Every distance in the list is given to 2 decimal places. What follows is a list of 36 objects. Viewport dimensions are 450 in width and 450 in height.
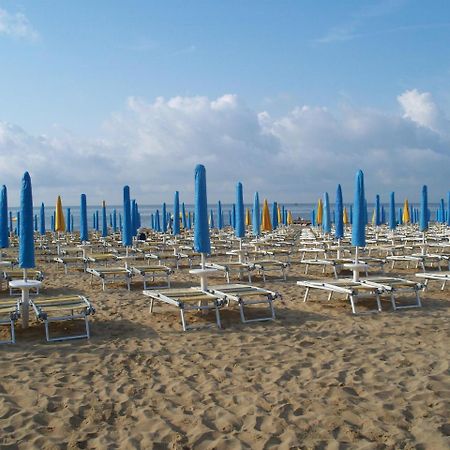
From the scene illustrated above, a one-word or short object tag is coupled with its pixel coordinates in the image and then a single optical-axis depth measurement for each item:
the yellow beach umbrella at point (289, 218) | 33.45
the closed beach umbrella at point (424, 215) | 12.37
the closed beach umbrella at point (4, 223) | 8.64
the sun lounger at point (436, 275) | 8.95
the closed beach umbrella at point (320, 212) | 19.98
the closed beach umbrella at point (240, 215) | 11.23
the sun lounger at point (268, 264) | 10.96
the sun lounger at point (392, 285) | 7.95
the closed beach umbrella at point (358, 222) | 8.59
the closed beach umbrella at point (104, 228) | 22.20
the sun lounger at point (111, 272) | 9.91
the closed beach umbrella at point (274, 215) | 21.08
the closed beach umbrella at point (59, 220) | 14.87
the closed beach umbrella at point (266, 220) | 13.98
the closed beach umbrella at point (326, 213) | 15.20
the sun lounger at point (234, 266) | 10.62
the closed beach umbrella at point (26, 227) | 6.62
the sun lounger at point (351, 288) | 7.73
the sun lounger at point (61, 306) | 6.16
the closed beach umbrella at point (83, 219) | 13.52
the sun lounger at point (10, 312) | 6.04
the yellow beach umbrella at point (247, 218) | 24.28
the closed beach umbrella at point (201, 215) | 7.32
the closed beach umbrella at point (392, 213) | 16.58
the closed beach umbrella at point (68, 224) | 24.39
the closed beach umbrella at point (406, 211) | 23.55
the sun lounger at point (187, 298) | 6.84
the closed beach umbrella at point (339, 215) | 11.48
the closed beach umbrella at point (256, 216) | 13.76
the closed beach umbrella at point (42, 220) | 18.64
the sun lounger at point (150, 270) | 9.93
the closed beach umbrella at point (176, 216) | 13.86
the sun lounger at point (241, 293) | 7.23
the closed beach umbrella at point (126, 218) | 11.16
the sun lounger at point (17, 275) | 9.76
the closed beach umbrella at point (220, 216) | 24.08
